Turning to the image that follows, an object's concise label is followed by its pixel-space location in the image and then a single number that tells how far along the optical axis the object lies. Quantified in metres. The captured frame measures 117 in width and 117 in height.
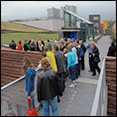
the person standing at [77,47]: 7.37
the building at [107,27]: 58.71
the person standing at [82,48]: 7.74
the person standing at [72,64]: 5.84
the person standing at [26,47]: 10.13
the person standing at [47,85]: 3.56
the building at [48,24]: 65.94
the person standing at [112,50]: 6.84
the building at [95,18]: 61.25
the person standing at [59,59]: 5.08
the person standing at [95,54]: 7.00
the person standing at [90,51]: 7.80
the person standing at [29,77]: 3.90
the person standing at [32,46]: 10.07
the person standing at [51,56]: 4.94
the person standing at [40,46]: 9.17
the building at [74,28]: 21.19
